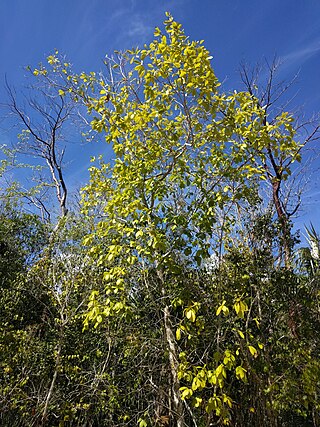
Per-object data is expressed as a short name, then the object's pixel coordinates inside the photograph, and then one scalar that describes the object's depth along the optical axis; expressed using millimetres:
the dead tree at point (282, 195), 2369
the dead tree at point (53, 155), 9531
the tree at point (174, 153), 2209
